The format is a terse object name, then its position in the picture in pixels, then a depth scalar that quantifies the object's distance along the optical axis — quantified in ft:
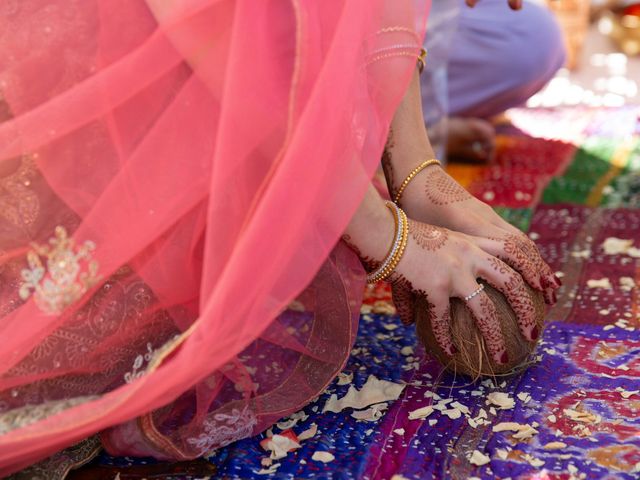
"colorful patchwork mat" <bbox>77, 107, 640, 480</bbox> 2.28
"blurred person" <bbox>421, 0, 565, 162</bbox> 6.03
